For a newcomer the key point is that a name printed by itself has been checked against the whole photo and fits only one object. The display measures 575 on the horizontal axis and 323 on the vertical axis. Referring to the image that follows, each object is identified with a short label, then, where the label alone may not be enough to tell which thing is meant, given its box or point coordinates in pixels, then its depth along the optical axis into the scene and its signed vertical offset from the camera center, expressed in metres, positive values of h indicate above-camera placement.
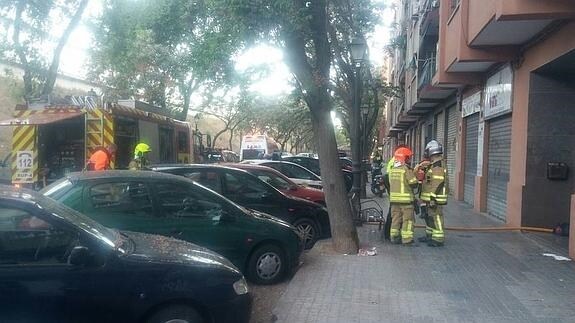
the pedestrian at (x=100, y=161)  10.78 -0.32
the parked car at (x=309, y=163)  20.44 -0.51
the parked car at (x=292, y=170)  15.60 -0.61
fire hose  10.79 -1.50
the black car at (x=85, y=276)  3.84 -0.94
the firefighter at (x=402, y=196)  9.28 -0.74
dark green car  6.44 -0.81
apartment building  9.59 +1.14
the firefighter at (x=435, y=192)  9.31 -0.66
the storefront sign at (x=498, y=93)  12.14 +1.37
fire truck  12.30 +0.19
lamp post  11.84 +0.59
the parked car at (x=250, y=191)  9.24 -0.72
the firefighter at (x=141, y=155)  11.36 -0.22
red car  10.86 -0.71
